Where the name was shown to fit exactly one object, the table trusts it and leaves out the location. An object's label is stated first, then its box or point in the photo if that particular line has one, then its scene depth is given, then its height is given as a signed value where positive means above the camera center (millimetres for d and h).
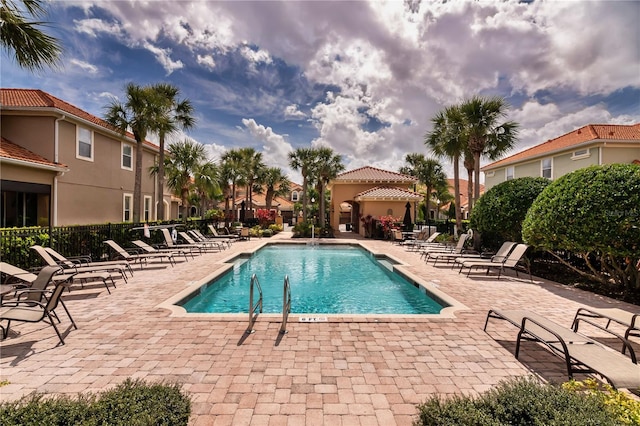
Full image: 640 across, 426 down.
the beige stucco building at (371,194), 24516 +1987
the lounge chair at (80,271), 7535 -1458
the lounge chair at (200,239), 16755 -1339
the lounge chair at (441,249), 13086 -1622
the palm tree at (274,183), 36938 +4543
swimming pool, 7661 -2359
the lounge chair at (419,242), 16875 -1609
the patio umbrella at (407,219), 22750 -190
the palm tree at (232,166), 31047 +5402
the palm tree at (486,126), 16969 +5411
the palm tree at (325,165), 26172 +4638
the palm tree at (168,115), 17094 +6538
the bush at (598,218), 7125 -44
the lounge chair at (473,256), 10625 -1643
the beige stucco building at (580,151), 19422 +4816
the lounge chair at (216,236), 19859 -1346
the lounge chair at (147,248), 12227 -1350
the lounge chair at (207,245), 15309 -1722
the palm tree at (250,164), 32031 +5944
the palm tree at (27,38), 6352 +4081
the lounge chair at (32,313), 4438 -1536
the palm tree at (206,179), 25725 +3442
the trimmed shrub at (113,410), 2051 -1450
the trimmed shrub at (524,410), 2105 -1501
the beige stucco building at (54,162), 13086 +2773
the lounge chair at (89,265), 8314 -1483
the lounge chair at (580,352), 3049 -1667
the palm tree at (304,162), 26297 +5019
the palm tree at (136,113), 15586 +5624
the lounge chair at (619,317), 4367 -1593
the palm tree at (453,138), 18594 +5121
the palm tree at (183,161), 24094 +4642
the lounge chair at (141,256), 10448 -1506
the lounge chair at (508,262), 9737 -1568
